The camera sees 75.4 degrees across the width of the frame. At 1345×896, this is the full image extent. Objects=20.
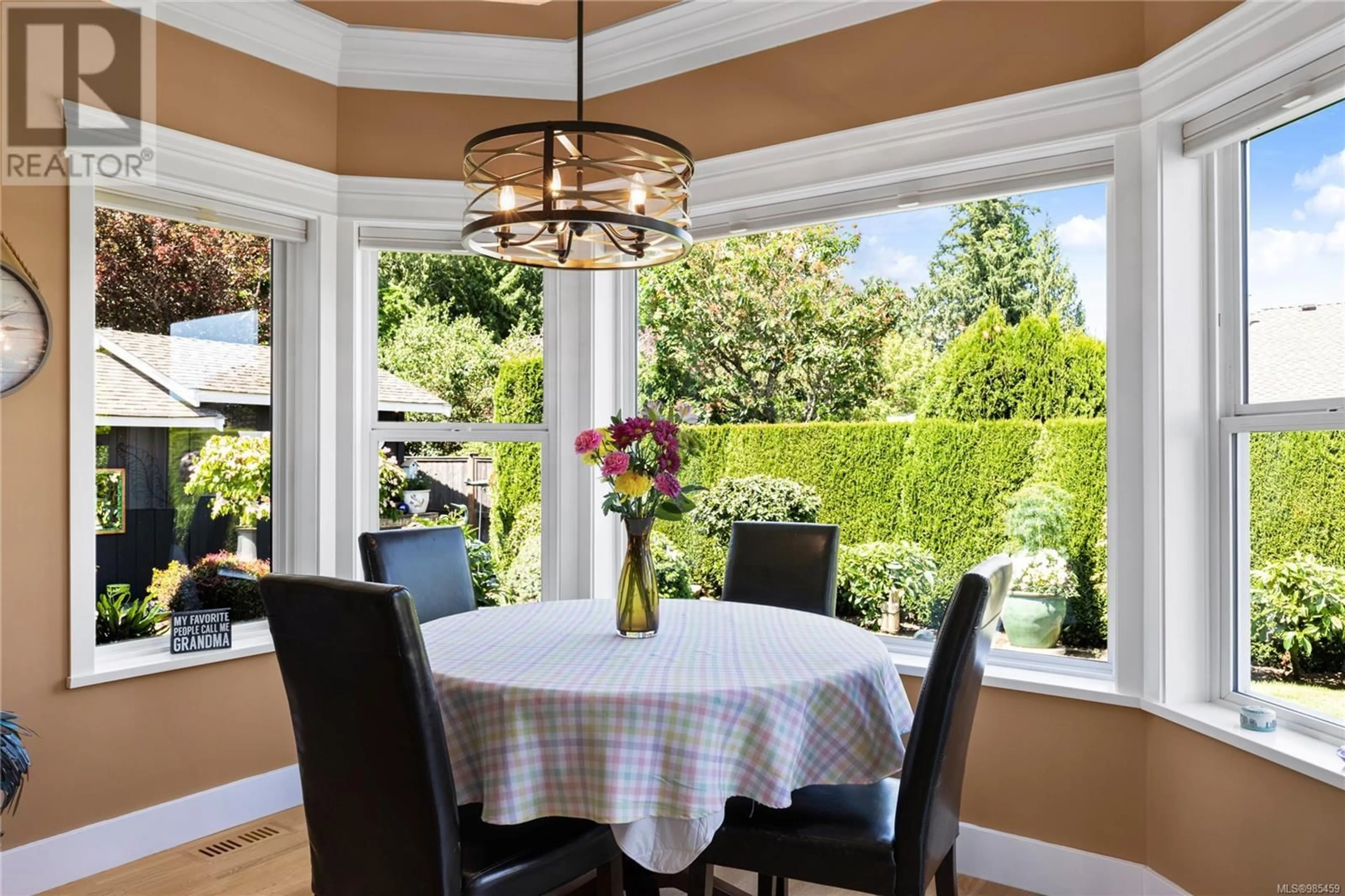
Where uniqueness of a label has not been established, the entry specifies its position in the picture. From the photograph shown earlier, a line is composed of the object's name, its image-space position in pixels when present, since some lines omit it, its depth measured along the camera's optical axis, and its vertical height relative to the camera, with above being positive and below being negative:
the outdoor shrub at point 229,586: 3.17 -0.48
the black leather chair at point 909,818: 1.72 -0.76
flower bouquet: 2.14 -0.06
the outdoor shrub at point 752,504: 3.32 -0.18
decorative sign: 3.04 -0.62
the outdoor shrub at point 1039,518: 2.77 -0.19
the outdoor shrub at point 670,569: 3.59 -0.46
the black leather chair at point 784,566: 2.84 -0.36
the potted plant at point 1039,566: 2.77 -0.35
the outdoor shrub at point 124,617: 2.90 -0.54
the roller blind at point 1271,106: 1.99 +0.86
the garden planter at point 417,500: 3.62 -0.17
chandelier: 1.85 +0.58
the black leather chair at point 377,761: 1.58 -0.57
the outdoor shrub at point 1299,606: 2.10 -0.37
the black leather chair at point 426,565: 2.71 -0.35
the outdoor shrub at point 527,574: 3.73 -0.50
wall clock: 2.53 +0.37
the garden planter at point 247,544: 3.29 -0.33
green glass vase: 2.22 -0.34
